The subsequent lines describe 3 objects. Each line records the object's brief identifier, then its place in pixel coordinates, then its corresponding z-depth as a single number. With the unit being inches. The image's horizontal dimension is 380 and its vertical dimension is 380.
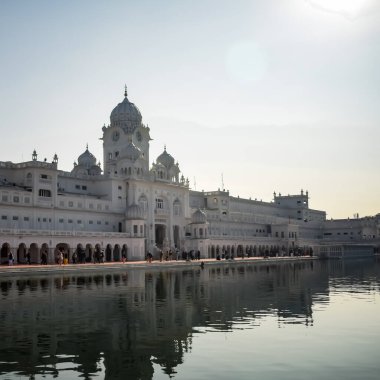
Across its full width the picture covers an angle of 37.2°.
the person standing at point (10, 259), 2201.8
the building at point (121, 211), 2593.5
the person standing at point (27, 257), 2359.4
